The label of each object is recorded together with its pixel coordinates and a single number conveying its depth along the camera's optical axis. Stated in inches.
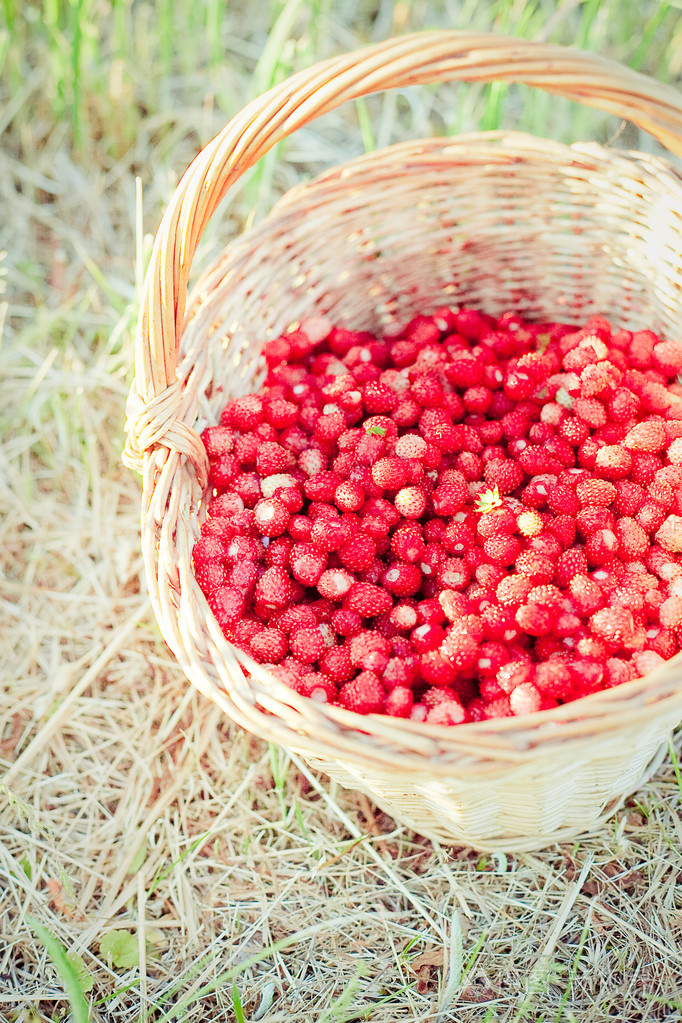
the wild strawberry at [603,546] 22.1
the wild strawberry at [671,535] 22.0
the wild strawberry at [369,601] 21.9
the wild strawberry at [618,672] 20.8
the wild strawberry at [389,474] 22.5
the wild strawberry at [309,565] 22.2
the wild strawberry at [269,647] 21.6
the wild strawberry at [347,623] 21.9
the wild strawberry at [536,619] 21.3
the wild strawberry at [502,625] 21.5
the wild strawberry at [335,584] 22.1
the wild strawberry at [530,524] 22.2
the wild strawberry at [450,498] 22.8
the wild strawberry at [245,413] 23.4
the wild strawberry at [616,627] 21.0
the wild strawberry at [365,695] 20.9
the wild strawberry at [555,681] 20.7
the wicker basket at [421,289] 19.6
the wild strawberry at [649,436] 22.7
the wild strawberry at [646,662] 20.8
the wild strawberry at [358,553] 22.2
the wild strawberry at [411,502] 22.6
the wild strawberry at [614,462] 22.7
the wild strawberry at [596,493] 22.5
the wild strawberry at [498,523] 22.2
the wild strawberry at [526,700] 20.7
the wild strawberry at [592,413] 23.2
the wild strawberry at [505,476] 22.9
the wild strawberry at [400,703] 20.9
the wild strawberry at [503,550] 22.1
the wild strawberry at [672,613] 21.3
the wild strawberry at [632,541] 22.2
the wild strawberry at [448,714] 20.8
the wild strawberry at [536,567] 21.7
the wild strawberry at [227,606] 21.9
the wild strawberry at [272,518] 22.5
